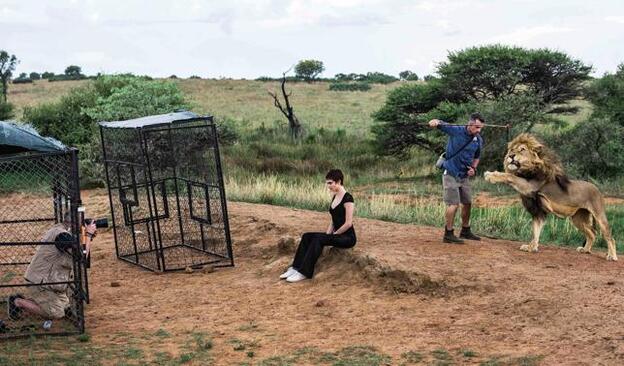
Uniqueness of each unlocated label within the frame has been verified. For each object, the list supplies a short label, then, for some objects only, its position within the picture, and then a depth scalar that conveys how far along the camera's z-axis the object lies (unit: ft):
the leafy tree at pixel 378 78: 266.98
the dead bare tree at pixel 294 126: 111.04
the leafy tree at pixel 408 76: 274.69
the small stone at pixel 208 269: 38.69
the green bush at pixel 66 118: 90.94
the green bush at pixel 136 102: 80.41
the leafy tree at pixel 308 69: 252.42
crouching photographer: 28.91
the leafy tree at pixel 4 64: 182.50
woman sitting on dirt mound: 33.53
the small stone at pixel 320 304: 30.39
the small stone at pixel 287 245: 39.06
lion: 35.01
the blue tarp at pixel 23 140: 26.63
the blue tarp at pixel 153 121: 37.04
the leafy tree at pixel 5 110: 106.83
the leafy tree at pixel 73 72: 258.78
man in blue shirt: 36.17
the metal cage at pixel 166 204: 37.78
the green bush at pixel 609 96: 91.91
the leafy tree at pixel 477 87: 99.09
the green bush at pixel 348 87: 244.42
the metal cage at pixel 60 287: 27.78
